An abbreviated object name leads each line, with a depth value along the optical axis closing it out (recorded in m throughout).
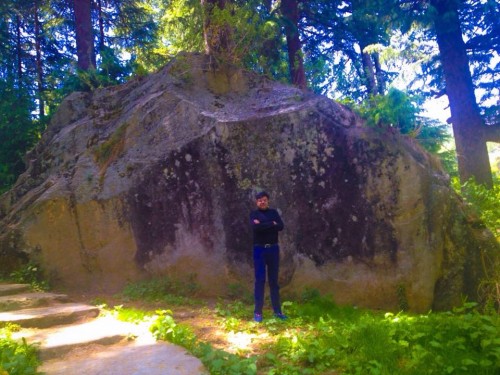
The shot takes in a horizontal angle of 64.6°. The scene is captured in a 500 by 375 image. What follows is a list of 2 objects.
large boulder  6.81
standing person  5.77
